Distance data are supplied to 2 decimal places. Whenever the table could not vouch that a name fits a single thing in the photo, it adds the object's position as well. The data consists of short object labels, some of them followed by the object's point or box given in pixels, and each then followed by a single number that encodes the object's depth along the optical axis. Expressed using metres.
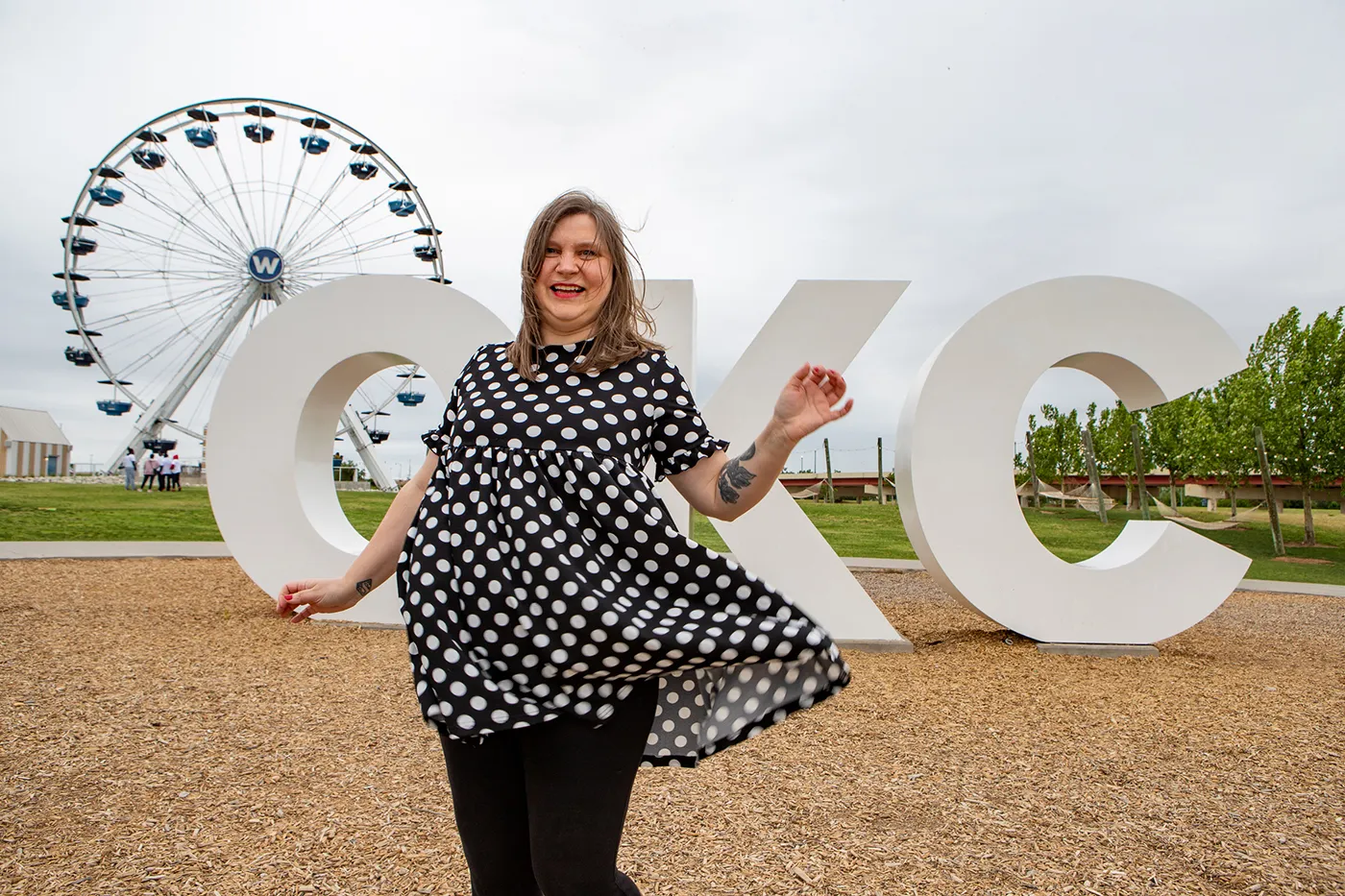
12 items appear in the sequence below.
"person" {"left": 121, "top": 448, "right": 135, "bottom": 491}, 24.28
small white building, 45.84
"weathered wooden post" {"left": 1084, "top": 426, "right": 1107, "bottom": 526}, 19.92
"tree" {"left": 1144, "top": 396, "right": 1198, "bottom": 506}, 18.95
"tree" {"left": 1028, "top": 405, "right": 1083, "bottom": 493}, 27.31
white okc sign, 5.67
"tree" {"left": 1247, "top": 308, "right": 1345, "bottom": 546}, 14.70
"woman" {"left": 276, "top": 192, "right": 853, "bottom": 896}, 1.31
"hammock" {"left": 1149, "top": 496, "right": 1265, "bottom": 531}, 17.23
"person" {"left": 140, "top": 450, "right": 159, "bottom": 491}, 23.67
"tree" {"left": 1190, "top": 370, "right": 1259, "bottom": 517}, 15.13
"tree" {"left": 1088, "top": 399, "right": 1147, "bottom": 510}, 24.91
